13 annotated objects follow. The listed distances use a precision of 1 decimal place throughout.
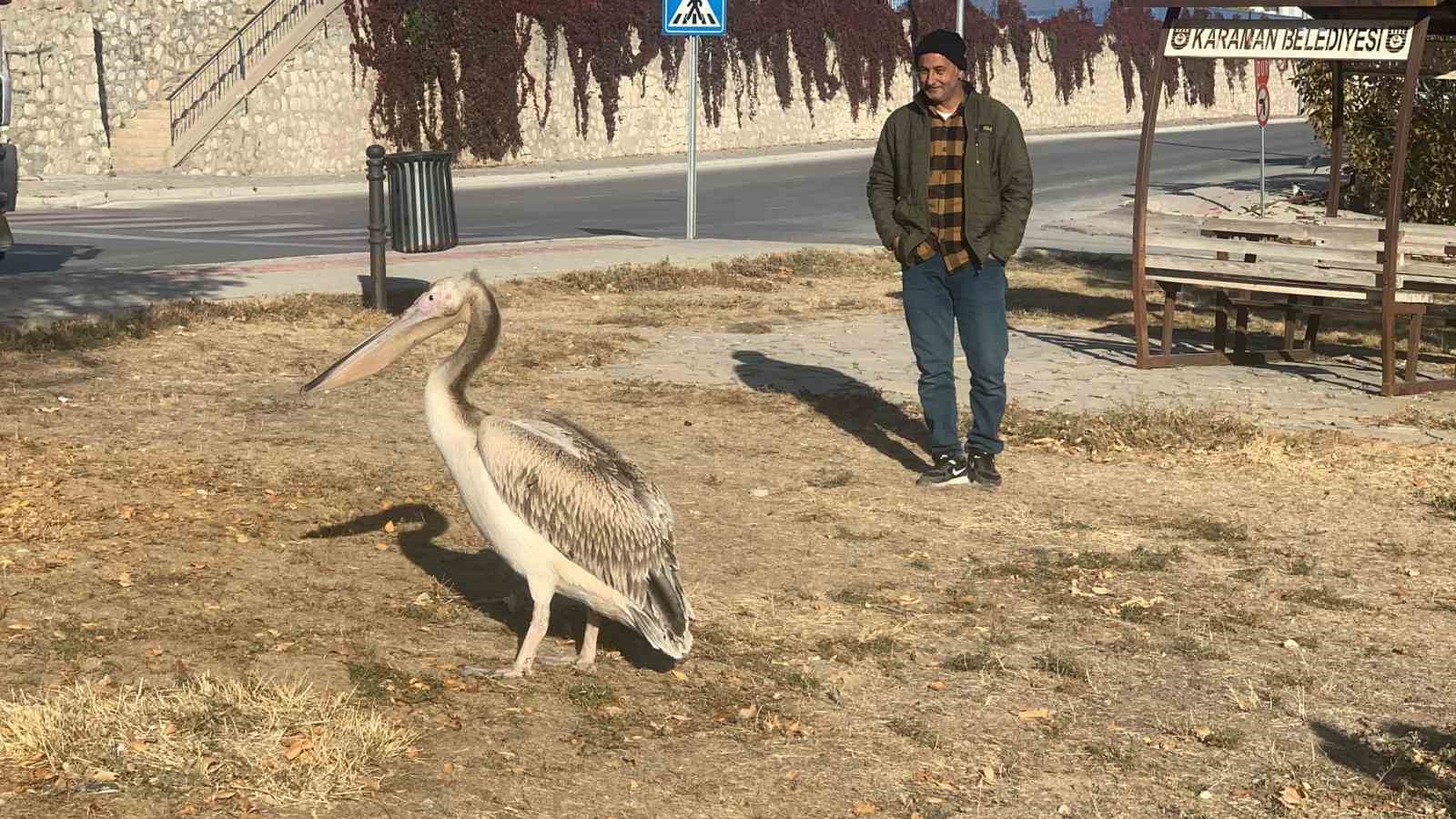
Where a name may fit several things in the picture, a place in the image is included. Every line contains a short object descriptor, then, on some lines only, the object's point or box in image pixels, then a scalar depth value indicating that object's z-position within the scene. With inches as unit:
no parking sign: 1051.9
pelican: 213.0
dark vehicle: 670.5
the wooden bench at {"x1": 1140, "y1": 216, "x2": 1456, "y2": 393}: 431.8
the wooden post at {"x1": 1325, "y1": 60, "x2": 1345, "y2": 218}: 497.7
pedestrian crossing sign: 820.6
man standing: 321.4
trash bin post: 536.7
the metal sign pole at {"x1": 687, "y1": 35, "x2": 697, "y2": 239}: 802.8
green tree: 764.6
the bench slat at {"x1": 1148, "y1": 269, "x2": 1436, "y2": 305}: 429.7
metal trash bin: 558.6
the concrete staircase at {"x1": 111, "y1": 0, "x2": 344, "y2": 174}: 1295.5
